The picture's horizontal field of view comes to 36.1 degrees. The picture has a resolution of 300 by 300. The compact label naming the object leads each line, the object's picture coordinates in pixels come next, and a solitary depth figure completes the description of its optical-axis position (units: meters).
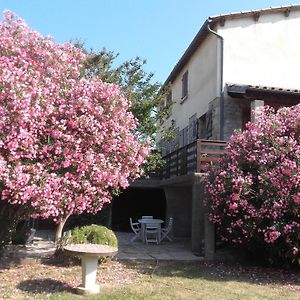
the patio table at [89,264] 7.32
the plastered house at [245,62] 14.99
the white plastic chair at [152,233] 13.80
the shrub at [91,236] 9.67
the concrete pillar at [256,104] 13.77
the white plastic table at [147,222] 14.01
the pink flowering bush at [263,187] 8.97
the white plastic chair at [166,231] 14.11
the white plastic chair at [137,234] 14.43
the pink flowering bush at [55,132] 6.99
